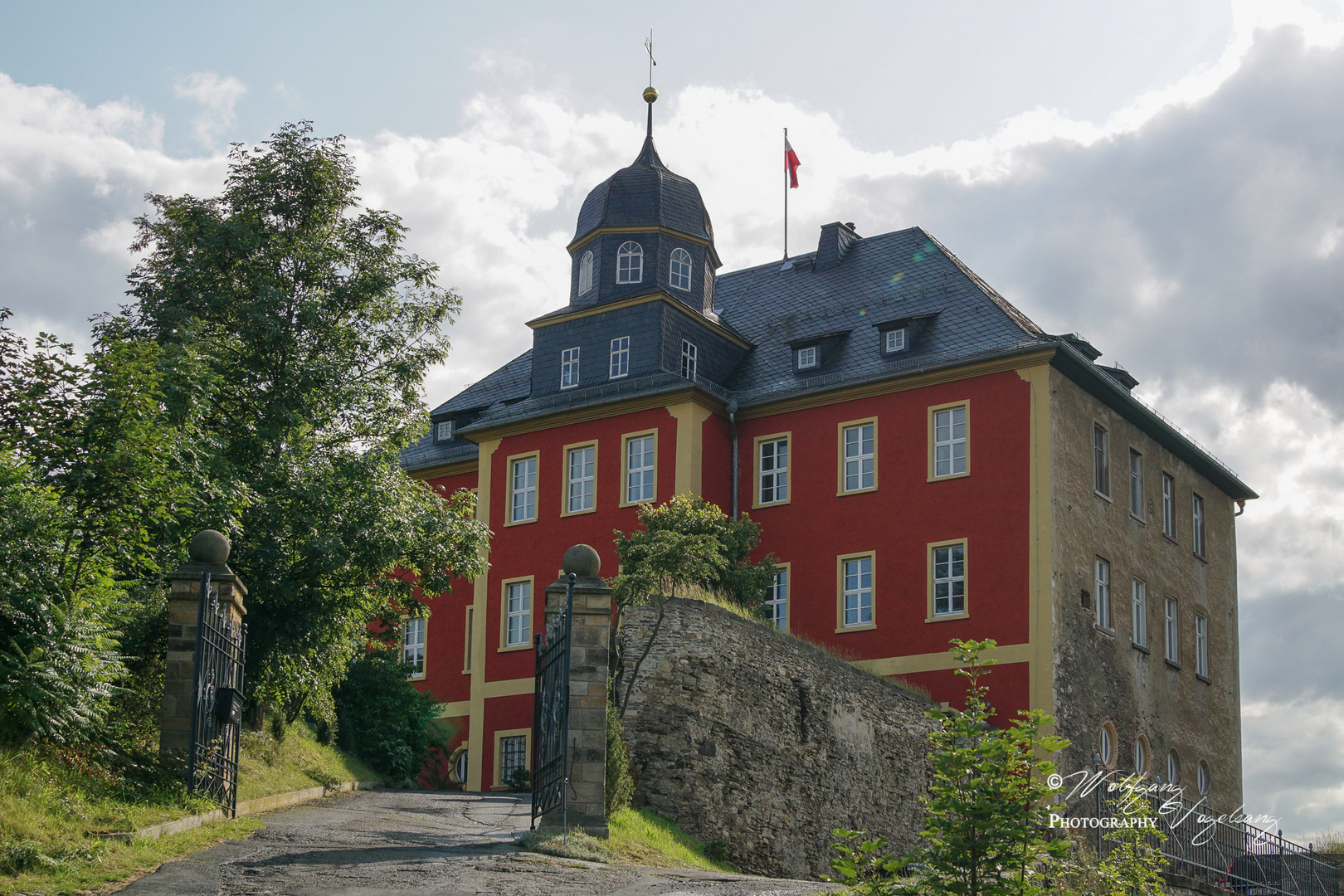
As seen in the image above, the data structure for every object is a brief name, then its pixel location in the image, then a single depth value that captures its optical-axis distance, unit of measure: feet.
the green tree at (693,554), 92.07
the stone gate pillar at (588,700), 54.65
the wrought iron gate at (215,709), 52.29
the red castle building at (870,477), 102.99
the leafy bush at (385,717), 91.91
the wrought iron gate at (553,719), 54.49
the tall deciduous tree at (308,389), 73.20
